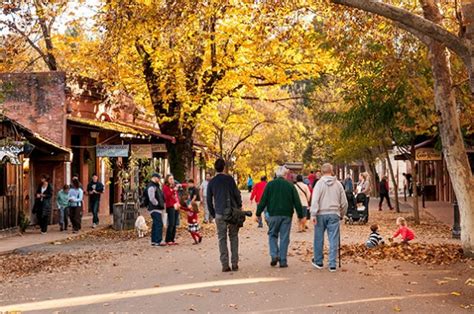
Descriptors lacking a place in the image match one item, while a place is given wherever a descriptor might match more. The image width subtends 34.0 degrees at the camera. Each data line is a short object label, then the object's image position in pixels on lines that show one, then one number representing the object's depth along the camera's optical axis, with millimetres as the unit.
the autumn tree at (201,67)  23216
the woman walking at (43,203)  23703
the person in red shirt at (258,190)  22667
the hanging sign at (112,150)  25797
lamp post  19577
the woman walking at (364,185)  26462
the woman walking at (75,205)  23809
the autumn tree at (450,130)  13906
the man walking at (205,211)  27019
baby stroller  25469
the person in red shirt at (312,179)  30875
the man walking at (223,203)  12867
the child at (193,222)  18484
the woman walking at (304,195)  22430
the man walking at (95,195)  25719
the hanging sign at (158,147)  28756
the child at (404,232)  15922
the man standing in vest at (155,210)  18406
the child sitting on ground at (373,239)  15797
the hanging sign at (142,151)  26984
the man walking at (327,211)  12859
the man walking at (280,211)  13201
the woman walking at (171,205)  18516
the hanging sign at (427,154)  27875
